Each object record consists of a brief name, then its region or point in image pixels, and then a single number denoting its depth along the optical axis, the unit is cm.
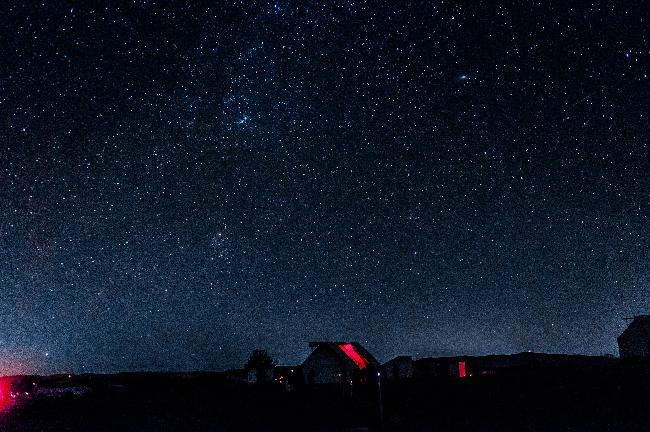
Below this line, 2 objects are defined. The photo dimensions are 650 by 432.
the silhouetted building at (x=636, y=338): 4125
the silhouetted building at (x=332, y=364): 4138
